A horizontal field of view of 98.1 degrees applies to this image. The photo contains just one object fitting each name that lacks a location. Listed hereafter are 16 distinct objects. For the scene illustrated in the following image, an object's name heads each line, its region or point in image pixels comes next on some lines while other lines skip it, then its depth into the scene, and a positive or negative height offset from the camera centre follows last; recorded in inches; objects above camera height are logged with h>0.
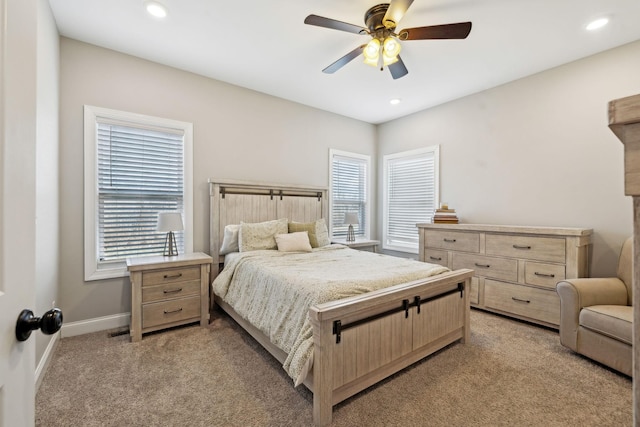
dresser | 108.7 -22.3
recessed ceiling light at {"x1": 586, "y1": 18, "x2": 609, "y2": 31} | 94.8 +65.4
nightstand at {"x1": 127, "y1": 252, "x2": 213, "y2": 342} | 101.9 -32.9
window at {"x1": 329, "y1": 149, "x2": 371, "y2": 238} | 189.9 +13.8
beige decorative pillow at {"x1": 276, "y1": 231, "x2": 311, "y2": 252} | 130.6 -16.3
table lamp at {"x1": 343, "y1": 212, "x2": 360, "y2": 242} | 173.0 -6.2
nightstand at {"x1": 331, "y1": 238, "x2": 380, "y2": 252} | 169.8 -21.8
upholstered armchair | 80.8 -32.3
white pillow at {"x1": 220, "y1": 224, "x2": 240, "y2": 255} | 131.3 -15.8
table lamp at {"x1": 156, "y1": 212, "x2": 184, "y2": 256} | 113.1 -6.6
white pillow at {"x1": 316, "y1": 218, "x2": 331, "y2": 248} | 149.3 -13.7
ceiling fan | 78.5 +54.5
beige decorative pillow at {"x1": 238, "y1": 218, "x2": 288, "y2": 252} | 128.8 -12.6
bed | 64.6 -30.8
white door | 24.2 -0.5
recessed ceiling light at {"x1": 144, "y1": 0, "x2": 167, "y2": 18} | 88.8 +65.1
